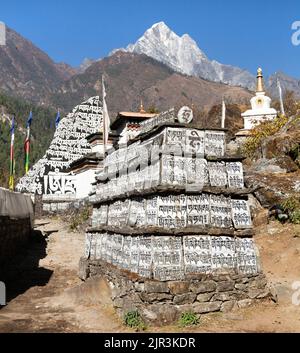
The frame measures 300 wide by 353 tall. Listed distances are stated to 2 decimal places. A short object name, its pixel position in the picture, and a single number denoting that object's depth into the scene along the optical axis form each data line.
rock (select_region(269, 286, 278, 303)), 9.52
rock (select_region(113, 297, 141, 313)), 8.80
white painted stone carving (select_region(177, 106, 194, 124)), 9.98
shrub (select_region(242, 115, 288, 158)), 27.72
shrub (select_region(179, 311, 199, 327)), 8.39
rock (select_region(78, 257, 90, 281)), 13.11
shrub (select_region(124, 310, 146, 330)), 8.37
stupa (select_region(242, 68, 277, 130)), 44.95
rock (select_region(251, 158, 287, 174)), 20.41
